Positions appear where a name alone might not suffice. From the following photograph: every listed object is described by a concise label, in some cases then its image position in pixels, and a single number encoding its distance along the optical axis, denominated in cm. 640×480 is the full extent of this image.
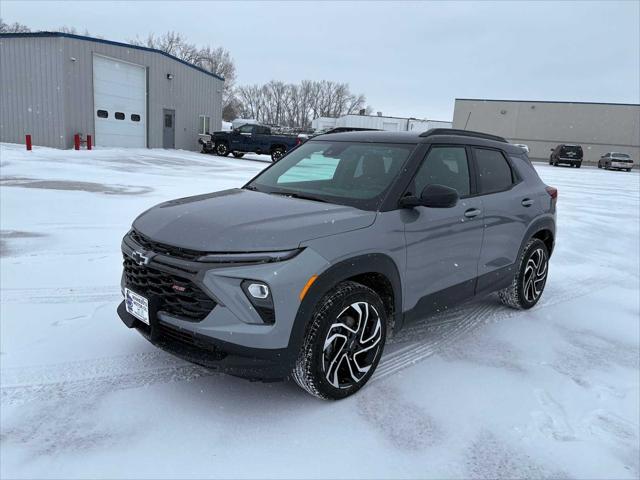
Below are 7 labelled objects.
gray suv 264
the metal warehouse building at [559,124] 5053
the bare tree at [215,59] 7456
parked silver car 3728
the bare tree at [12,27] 6400
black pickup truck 2460
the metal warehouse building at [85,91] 2073
